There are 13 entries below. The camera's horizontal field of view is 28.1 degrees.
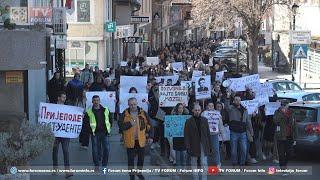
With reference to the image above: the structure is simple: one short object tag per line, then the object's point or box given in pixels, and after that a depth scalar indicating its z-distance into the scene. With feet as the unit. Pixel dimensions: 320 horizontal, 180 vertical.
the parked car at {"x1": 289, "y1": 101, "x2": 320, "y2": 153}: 48.42
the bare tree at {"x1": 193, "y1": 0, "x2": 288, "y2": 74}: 111.96
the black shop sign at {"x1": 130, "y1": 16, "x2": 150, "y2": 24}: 140.71
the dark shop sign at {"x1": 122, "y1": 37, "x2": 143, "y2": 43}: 124.04
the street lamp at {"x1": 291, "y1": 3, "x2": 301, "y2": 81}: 106.01
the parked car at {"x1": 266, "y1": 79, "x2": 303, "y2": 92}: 79.10
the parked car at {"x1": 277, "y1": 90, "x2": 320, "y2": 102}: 66.13
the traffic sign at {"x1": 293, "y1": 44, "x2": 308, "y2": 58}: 90.17
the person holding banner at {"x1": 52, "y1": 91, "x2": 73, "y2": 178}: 40.52
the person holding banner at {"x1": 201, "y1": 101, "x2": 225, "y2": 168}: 43.52
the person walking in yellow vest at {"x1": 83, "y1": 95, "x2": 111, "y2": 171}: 40.42
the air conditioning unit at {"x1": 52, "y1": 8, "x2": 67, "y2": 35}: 76.41
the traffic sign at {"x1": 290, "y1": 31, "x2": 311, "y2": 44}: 91.33
